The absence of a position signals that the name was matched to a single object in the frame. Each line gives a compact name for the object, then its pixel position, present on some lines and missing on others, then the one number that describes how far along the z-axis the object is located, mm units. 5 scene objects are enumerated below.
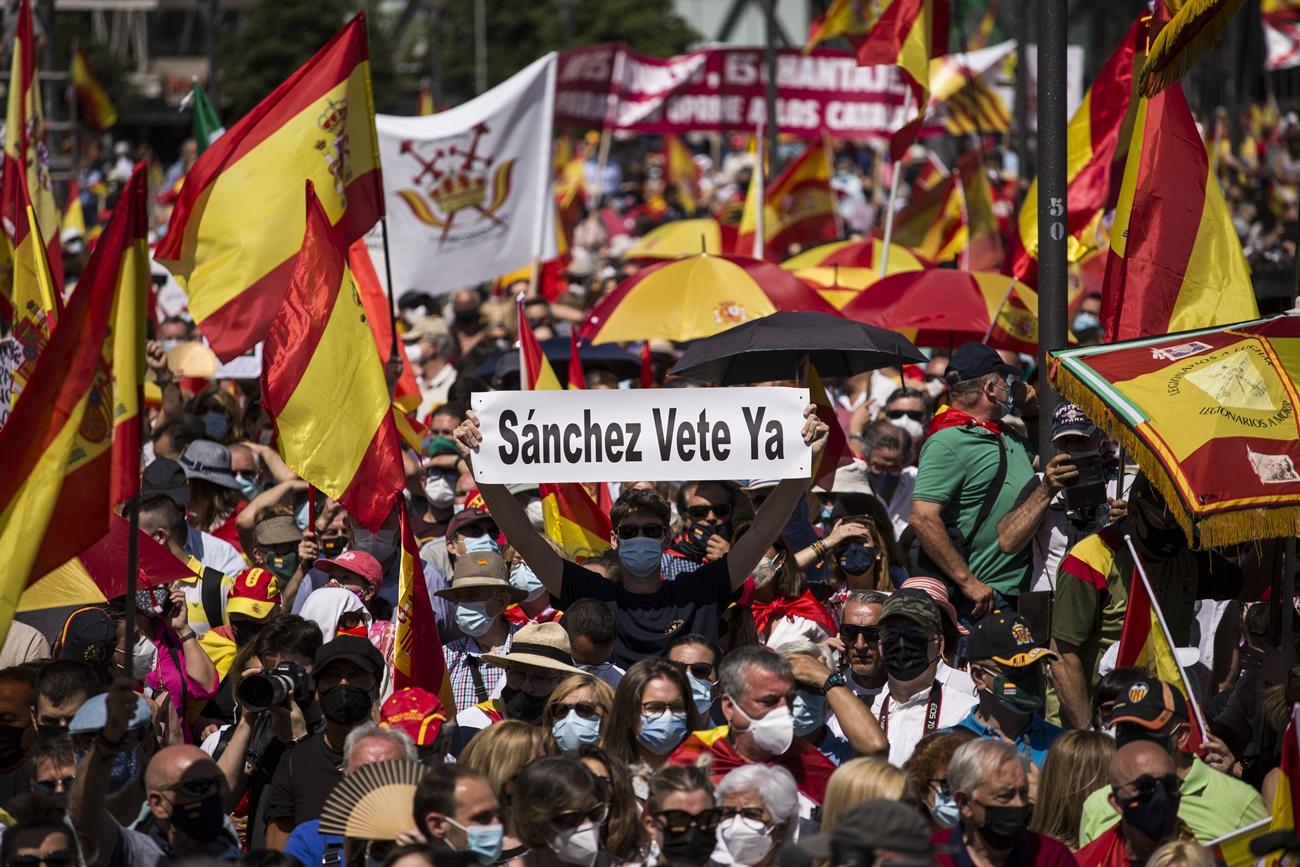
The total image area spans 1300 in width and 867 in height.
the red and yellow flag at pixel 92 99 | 45781
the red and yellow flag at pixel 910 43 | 22547
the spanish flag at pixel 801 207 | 33125
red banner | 36031
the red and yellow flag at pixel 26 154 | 22062
